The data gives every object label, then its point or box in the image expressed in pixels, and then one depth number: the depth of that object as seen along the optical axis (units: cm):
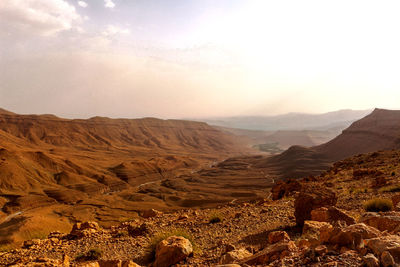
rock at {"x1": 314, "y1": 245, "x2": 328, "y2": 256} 418
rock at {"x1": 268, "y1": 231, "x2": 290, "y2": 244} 675
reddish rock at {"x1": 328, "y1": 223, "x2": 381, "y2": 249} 432
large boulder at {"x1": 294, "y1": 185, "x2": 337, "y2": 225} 898
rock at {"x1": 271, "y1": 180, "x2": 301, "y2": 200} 2058
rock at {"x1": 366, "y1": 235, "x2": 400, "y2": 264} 354
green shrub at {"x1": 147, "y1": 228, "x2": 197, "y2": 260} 777
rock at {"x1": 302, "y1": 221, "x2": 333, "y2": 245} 484
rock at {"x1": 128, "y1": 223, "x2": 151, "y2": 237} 1043
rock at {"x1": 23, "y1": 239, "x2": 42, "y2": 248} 988
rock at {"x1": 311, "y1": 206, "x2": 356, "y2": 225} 732
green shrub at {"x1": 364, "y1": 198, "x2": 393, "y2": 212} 960
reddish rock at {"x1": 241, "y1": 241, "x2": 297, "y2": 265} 486
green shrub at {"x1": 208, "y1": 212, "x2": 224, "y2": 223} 1148
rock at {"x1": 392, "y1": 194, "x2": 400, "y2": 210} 932
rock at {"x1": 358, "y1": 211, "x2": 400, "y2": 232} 565
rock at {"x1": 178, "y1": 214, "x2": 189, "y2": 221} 1321
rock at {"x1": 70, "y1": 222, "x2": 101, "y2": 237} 1070
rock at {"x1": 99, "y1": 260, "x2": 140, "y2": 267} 572
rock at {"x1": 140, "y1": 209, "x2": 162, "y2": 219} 1629
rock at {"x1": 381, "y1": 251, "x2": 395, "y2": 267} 333
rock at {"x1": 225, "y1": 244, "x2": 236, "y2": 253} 661
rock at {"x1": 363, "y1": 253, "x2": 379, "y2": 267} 338
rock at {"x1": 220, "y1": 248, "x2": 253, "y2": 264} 545
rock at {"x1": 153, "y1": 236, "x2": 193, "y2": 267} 668
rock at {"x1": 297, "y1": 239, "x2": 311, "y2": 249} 520
